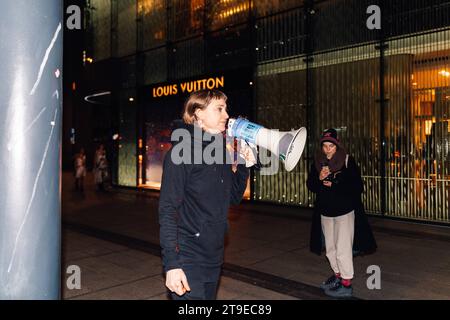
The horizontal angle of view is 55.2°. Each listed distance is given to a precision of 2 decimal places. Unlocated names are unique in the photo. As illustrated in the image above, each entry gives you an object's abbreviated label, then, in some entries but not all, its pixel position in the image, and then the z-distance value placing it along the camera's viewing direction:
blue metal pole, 1.98
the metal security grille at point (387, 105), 9.16
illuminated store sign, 13.31
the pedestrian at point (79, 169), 16.55
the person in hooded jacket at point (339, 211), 4.78
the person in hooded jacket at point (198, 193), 2.60
